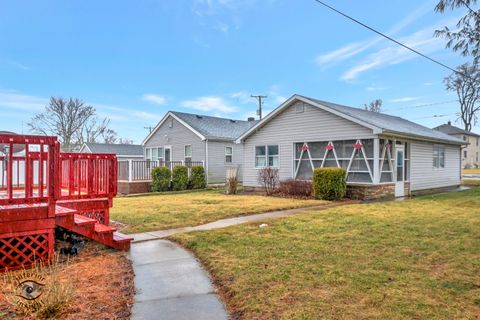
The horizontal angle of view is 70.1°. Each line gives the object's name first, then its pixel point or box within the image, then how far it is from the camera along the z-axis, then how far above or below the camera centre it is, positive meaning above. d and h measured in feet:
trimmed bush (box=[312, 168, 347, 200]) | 42.14 -2.99
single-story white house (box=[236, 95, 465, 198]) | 44.32 +1.65
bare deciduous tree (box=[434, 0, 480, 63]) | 26.86 +11.02
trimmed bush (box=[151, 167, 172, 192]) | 57.41 -3.22
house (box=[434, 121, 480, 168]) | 165.87 +9.22
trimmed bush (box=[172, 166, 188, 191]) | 59.93 -3.21
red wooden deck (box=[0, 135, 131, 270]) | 15.15 -2.78
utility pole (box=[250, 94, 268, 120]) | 121.39 +20.94
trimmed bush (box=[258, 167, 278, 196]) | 51.08 -2.86
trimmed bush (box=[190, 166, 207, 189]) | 62.95 -3.37
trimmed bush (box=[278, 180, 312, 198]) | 45.62 -3.94
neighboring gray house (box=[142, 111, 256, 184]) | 68.80 +3.74
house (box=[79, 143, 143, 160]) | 99.71 +3.19
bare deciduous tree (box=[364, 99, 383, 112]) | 152.76 +24.29
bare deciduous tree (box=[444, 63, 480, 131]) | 135.85 +24.93
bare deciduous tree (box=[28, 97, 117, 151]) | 116.57 +13.59
